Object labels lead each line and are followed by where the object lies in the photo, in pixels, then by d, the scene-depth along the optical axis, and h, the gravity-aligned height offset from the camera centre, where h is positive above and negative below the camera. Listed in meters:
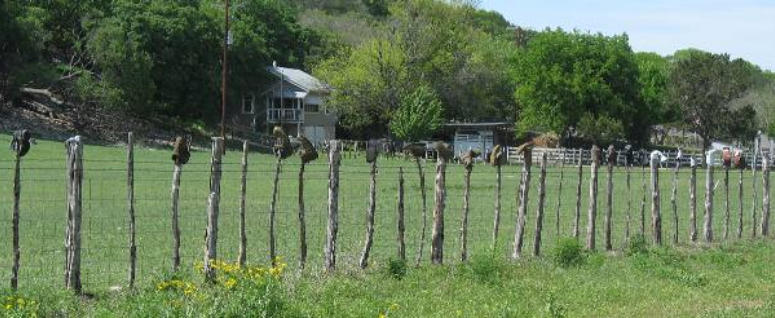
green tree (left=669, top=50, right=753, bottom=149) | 78.94 +4.46
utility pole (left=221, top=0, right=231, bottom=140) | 53.12 +4.74
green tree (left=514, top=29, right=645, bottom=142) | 75.31 +4.68
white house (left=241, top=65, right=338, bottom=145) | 79.00 +2.48
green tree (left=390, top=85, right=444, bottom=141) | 68.25 +1.64
